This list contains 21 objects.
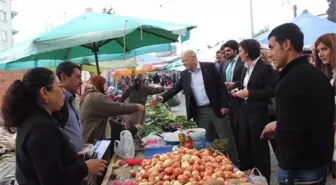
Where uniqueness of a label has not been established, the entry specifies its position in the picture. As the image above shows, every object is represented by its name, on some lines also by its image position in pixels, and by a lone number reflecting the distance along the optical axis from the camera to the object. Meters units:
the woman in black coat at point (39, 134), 2.31
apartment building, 44.47
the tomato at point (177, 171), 3.54
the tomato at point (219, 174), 3.32
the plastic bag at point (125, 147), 4.55
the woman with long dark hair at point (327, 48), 3.49
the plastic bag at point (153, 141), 5.01
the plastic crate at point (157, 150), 4.66
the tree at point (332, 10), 32.62
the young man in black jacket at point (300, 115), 2.59
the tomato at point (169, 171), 3.60
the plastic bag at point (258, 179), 3.38
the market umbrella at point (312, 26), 8.68
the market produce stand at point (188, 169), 3.35
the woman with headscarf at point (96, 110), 4.68
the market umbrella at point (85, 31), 4.13
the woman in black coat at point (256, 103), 4.91
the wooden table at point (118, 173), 3.81
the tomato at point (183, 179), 3.37
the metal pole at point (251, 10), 27.10
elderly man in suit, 5.98
